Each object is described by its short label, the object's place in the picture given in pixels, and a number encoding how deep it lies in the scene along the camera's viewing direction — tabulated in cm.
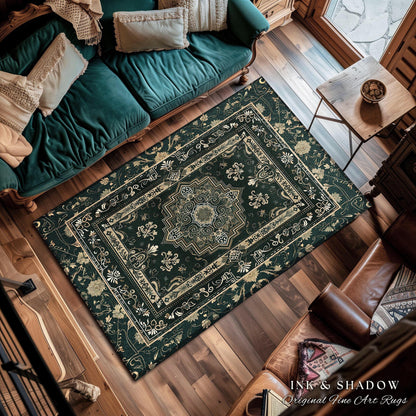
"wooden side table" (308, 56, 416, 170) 299
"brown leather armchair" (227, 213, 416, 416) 239
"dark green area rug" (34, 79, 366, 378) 308
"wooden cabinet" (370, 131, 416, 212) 275
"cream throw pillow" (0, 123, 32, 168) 275
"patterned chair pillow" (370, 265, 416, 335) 240
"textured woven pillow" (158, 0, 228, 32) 319
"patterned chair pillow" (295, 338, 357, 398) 225
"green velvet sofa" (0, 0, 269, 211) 291
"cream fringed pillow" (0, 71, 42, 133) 281
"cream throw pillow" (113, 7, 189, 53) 310
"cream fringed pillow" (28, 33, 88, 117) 293
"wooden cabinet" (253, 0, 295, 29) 370
